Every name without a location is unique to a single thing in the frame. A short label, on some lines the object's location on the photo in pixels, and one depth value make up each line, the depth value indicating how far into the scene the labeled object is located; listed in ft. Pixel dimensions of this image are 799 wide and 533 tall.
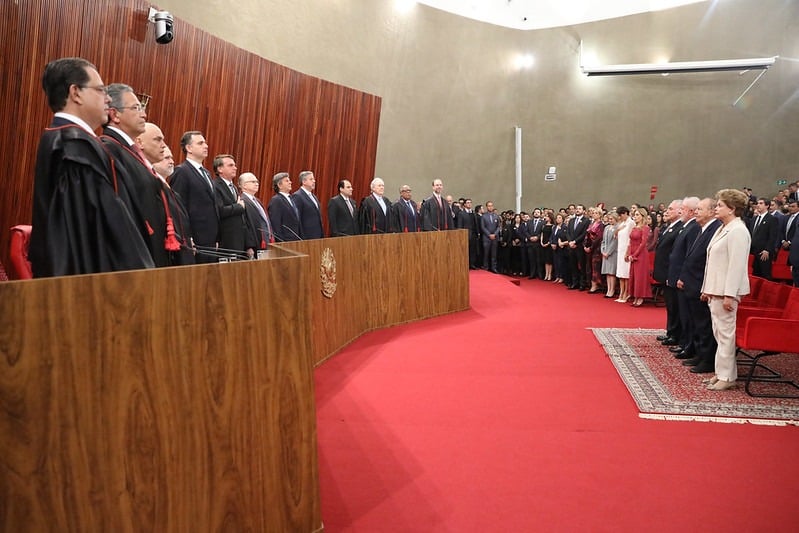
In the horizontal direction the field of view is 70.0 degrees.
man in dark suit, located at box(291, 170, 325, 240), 18.86
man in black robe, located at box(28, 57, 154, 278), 5.28
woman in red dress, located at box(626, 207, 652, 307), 23.82
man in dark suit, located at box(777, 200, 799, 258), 23.53
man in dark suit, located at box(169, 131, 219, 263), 11.28
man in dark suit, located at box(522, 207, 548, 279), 34.22
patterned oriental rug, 10.23
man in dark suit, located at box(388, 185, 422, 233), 24.49
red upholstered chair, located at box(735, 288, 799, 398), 10.70
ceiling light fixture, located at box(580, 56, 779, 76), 38.86
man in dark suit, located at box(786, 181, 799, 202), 28.01
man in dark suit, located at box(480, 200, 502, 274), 36.19
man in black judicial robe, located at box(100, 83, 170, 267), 6.05
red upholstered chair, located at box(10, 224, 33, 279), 5.97
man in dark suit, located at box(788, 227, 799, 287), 21.07
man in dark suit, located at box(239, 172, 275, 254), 14.50
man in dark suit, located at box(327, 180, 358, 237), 20.76
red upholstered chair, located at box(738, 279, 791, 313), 12.85
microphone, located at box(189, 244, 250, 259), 8.31
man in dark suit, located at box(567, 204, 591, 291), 29.27
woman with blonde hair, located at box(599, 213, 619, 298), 25.88
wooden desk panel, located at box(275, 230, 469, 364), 14.25
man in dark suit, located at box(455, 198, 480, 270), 35.59
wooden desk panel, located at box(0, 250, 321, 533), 4.29
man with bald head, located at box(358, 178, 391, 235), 23.16
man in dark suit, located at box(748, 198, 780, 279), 24.18
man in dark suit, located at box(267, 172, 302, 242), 17.75
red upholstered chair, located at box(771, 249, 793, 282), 24.47
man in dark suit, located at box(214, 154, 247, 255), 12.10
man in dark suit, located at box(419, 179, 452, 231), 26.40
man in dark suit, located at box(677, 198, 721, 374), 13.21
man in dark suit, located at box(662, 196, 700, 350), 14.48
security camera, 16.30
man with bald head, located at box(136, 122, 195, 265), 7.12
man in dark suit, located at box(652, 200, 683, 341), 16.21
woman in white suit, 11.34
